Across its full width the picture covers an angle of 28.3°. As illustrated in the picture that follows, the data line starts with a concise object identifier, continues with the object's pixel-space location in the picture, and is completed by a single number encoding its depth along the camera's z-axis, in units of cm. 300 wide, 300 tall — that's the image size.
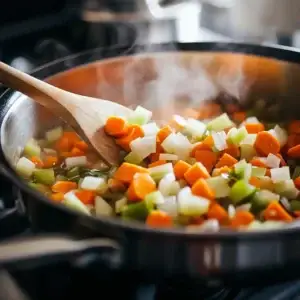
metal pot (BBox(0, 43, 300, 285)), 72
